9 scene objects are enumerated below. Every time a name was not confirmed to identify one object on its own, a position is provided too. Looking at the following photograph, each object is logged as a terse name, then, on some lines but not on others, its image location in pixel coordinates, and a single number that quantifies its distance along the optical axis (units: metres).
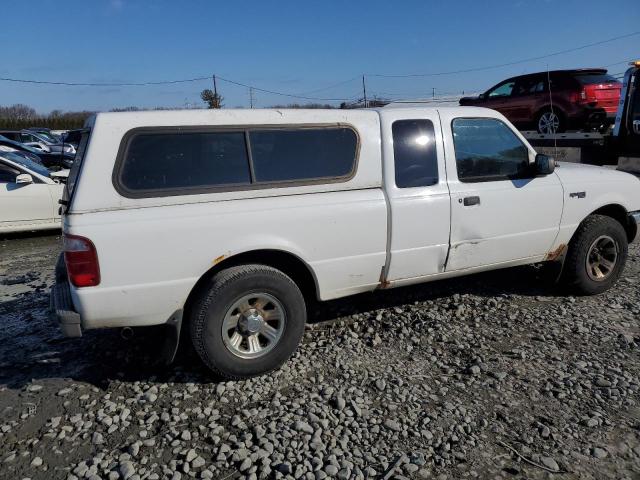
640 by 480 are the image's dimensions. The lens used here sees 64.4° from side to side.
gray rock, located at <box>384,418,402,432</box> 3.02
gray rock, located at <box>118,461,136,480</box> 2.67
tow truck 9.27
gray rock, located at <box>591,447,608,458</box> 2.75
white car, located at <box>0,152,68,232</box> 8.00
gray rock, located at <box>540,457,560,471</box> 2.68
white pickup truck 3.18
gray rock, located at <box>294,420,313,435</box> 3.02
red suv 10.62
